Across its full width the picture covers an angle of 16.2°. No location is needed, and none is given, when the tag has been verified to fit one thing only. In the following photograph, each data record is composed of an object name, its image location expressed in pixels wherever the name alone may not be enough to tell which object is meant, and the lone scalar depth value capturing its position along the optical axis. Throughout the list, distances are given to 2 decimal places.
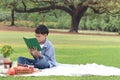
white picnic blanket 8.09
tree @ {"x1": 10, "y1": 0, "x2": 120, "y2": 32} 33.71
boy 8.67
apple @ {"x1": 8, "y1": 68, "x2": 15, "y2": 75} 7.90
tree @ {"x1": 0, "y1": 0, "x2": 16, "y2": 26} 33.19
